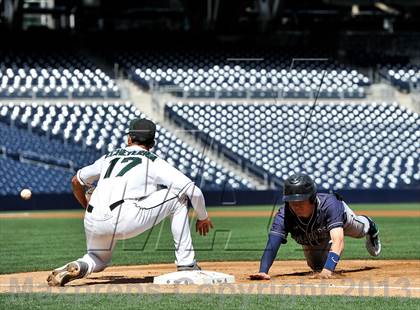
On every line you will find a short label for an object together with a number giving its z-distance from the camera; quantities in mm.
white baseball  26370
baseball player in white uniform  16734
